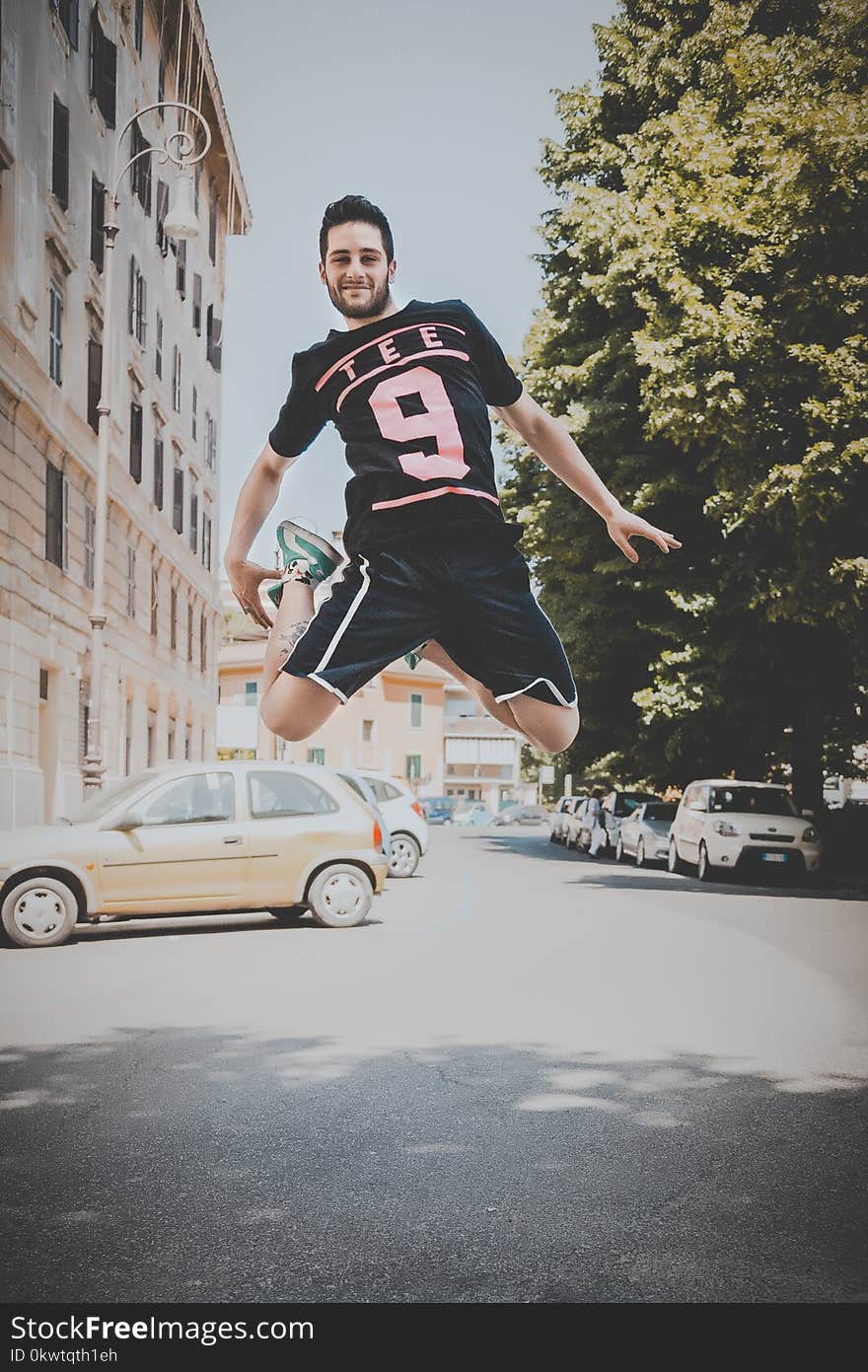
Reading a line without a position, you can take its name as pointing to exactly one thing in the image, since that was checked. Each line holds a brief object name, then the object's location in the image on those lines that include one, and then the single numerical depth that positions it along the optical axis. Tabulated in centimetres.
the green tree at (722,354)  1535
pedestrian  3281
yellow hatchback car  1235
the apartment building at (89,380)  503
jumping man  281
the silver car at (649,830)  2778
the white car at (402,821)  2178
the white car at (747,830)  2231
